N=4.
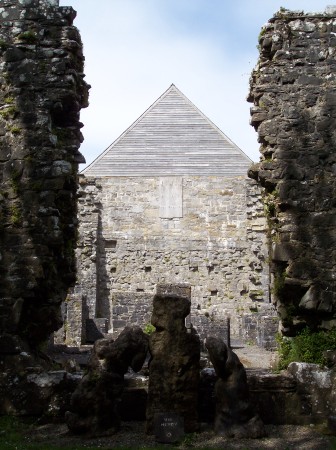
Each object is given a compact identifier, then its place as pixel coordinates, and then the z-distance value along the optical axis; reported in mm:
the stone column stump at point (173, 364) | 6367
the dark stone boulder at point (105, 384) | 6336
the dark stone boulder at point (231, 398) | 6277
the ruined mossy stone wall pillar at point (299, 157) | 7555
